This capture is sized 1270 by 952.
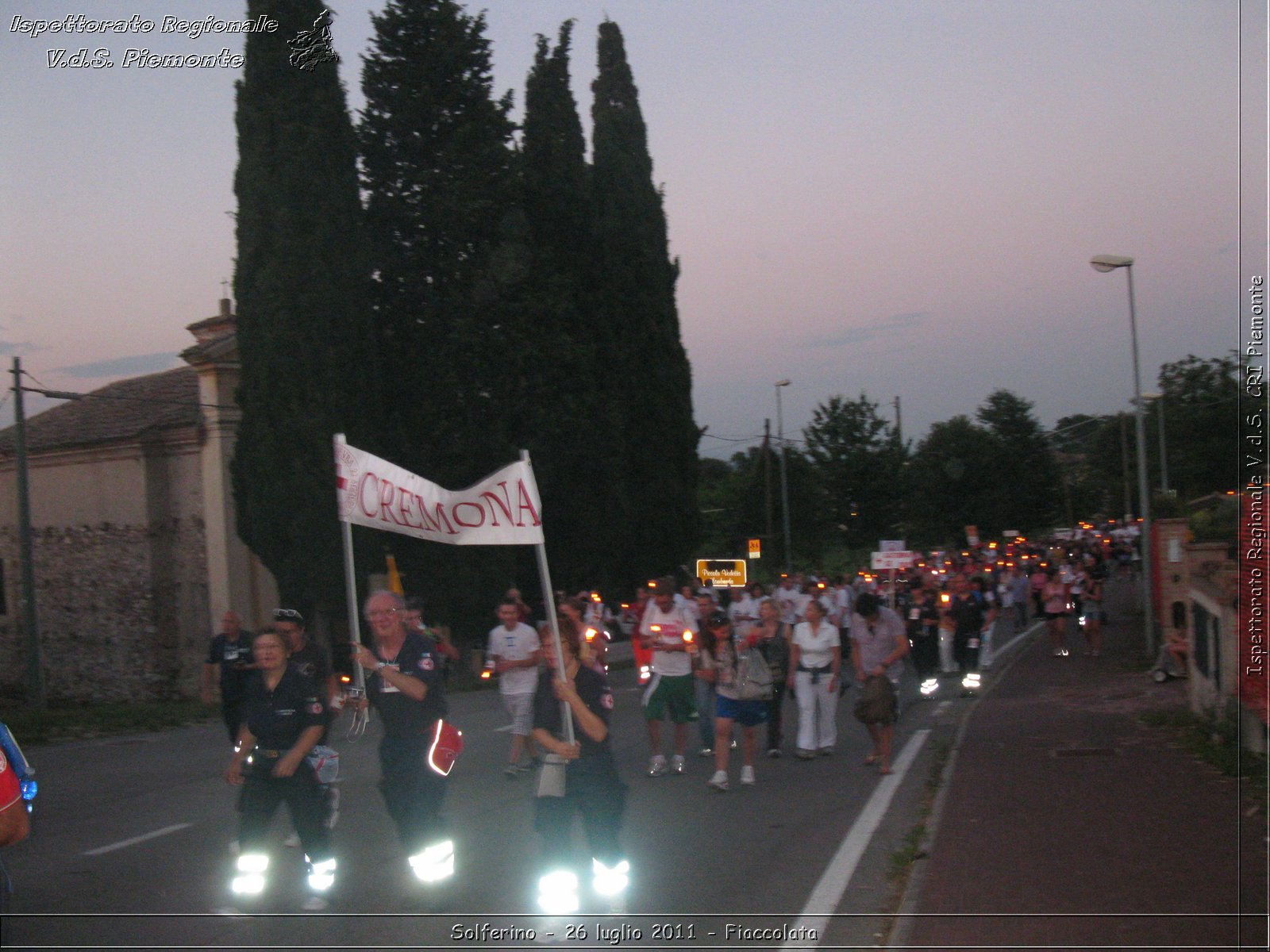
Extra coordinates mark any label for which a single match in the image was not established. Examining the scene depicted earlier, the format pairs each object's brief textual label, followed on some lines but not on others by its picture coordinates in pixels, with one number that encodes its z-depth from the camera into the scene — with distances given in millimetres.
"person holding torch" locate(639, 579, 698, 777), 12406
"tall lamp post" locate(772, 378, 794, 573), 52031
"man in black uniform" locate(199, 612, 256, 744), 11688
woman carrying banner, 6145
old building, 28172
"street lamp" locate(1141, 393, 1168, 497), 35159
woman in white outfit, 12617
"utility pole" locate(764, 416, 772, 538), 49250
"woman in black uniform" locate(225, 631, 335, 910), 6684
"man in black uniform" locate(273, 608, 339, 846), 7125
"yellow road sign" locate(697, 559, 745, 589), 39391
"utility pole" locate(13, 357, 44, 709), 21812
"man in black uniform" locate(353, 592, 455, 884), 6656
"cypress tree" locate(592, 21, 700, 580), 34688
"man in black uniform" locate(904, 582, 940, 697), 19844
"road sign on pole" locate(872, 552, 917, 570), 30781
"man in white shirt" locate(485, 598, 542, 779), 12422
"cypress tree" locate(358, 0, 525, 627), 27938
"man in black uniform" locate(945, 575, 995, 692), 19078
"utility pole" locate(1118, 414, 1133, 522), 49347
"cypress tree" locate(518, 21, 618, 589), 28906
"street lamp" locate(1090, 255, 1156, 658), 22266
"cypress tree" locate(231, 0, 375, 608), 24141
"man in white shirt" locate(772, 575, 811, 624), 18450
